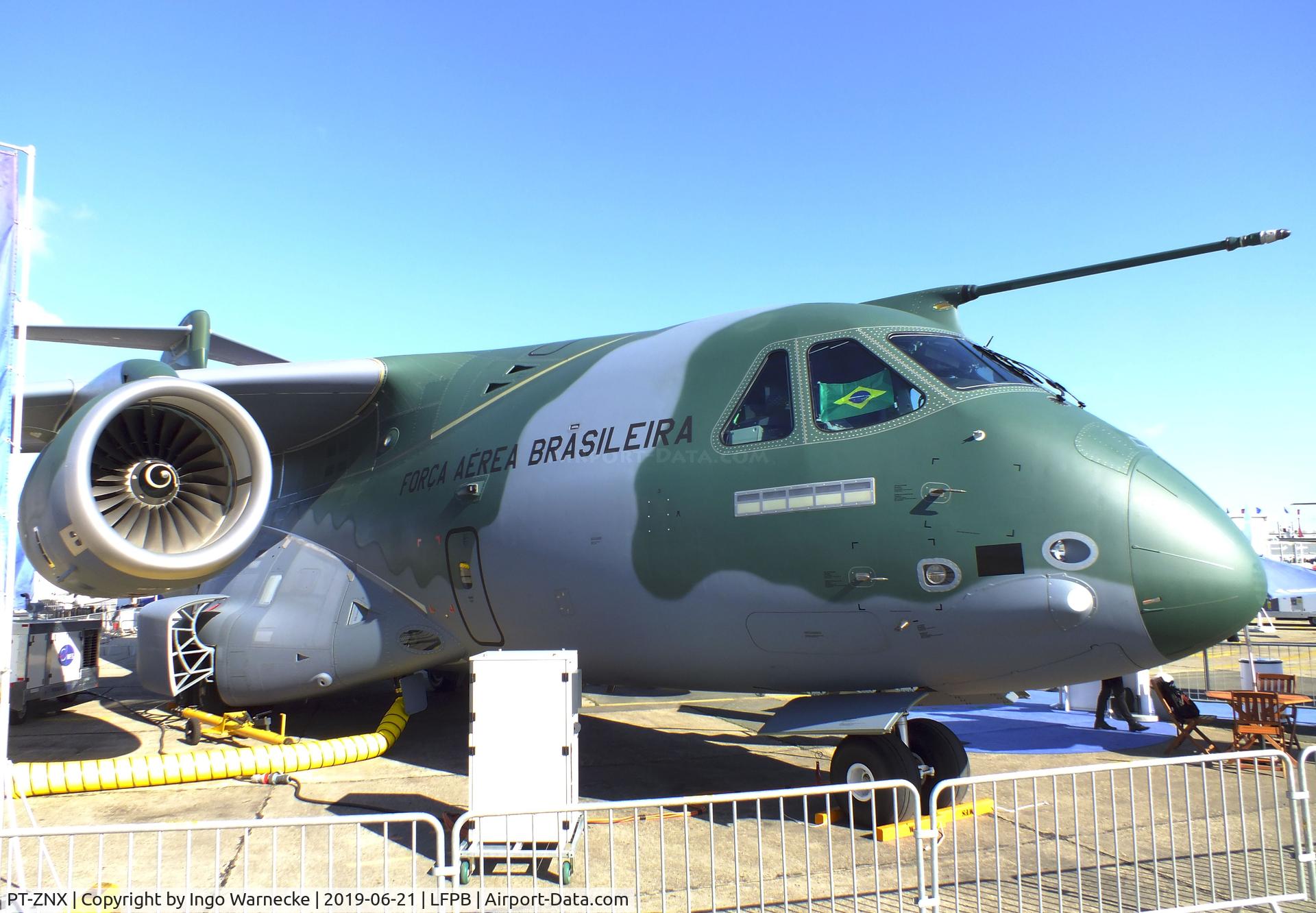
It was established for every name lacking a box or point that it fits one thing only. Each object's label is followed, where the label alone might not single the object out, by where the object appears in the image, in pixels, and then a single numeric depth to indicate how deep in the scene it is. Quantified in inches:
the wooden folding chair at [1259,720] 362.6
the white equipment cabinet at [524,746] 226.1
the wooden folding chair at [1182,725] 375.8
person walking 440.1
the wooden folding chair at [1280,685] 412.5
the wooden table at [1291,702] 373.4
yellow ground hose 310.8
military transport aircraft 219.9
